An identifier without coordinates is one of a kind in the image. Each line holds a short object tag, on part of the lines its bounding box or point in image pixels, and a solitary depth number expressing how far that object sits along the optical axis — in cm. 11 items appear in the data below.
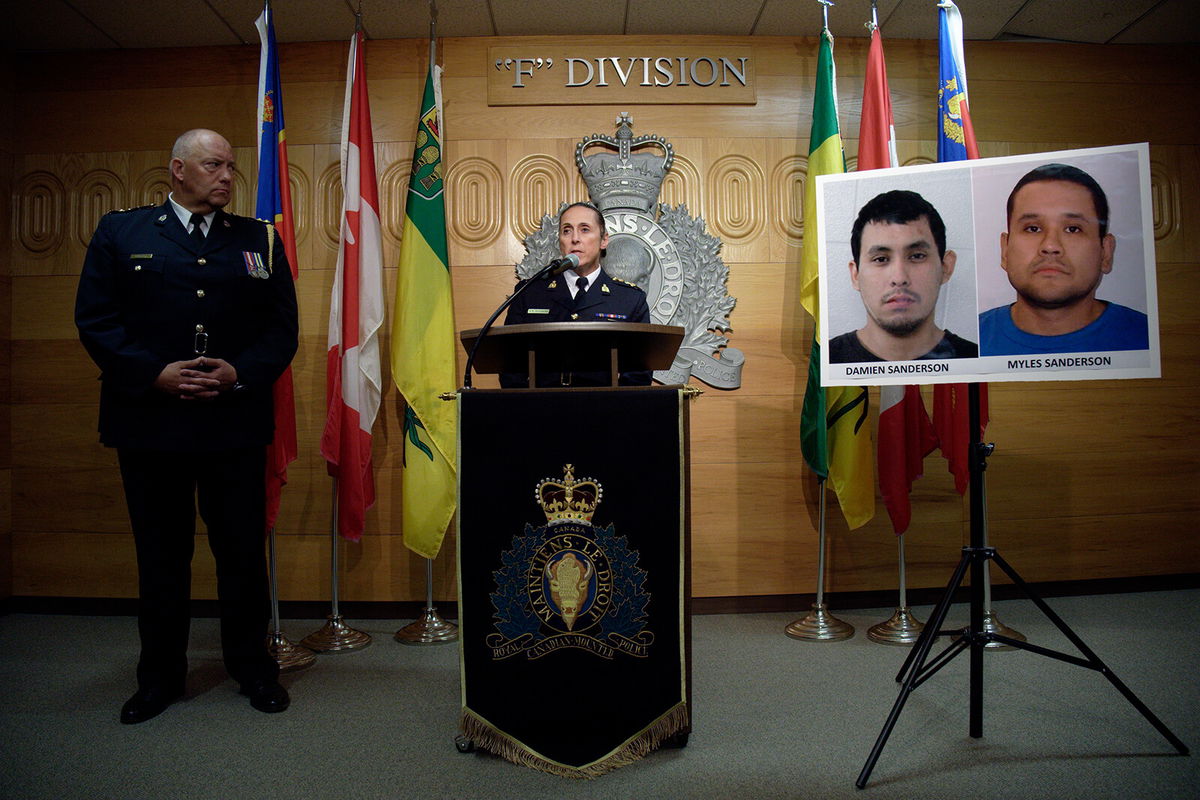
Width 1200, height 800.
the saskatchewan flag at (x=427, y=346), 300
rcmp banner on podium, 183
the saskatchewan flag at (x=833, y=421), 304
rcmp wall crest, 334
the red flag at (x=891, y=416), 300
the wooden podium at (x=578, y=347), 180
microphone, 185
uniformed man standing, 214
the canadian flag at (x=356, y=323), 296
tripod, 176
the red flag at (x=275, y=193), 278
